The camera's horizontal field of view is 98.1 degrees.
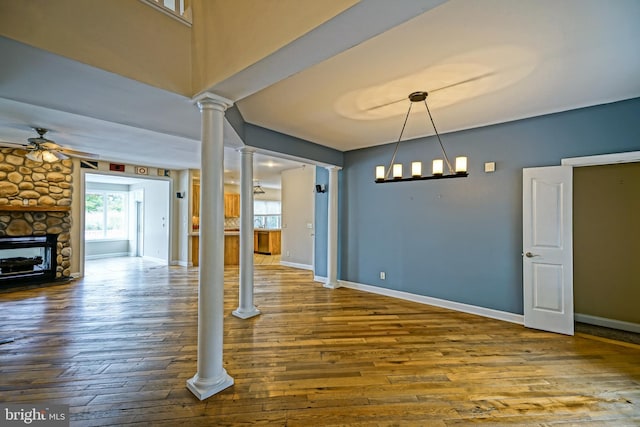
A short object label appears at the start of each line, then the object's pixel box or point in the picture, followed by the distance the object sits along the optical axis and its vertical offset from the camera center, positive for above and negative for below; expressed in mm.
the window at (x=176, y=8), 2096 +1654
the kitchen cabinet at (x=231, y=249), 8211 -1015
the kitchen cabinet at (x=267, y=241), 9828 -938
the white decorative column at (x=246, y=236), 3928 -296
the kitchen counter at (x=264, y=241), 8336 -891
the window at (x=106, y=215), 9330 -19
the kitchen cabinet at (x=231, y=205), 9789 +361
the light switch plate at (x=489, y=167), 3998 +716
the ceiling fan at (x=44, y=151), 4023 +925
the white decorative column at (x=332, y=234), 5559 -372
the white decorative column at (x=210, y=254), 2309 -329
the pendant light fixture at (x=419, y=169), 2924 +539
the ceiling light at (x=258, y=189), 10269 +982
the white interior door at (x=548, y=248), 3422 -407
